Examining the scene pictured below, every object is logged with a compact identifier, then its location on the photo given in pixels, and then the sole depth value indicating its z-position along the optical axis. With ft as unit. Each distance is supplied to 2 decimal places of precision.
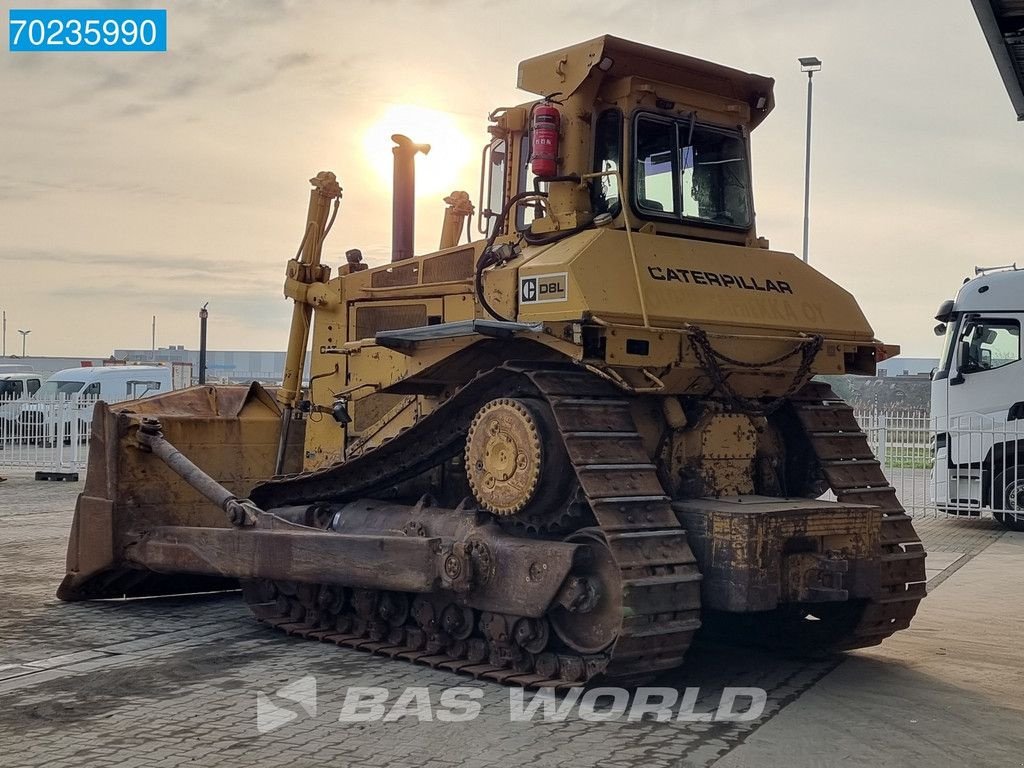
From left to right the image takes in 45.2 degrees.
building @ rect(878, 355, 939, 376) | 287.85
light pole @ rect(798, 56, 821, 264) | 84.89
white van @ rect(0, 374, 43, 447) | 136.32
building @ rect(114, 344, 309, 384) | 344.49
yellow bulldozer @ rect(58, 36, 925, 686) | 23.31
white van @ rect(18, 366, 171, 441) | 121.80
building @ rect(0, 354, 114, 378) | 277.85
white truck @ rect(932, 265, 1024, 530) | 58.23
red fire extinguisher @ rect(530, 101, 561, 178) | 25.95
